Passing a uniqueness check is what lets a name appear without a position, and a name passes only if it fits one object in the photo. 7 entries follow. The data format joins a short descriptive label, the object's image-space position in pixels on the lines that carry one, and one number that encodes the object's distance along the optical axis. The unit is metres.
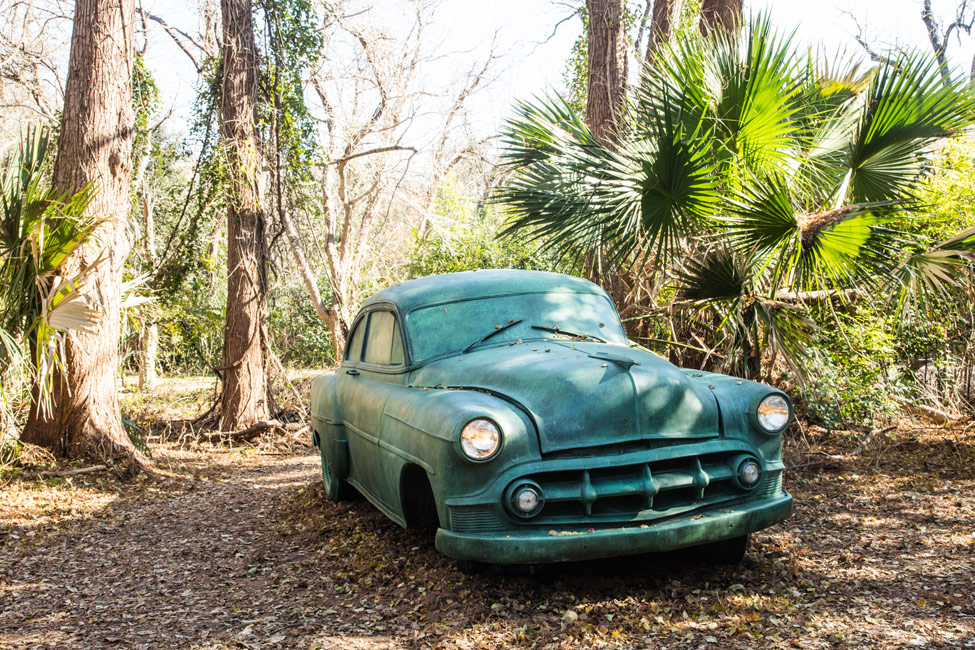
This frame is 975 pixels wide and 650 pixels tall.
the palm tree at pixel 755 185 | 6.66
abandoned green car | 3.71
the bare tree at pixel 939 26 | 25.62
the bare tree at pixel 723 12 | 10.03
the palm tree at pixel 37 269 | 6.54
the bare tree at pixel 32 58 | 15.09
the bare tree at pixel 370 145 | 16.94
